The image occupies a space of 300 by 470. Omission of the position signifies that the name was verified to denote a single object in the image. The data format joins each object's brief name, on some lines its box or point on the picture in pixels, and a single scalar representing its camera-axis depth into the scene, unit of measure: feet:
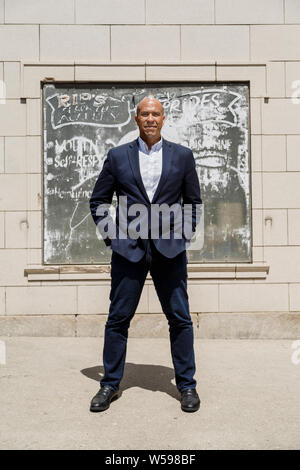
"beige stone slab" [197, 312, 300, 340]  20.45
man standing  12.77
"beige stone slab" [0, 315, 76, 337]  20.45
